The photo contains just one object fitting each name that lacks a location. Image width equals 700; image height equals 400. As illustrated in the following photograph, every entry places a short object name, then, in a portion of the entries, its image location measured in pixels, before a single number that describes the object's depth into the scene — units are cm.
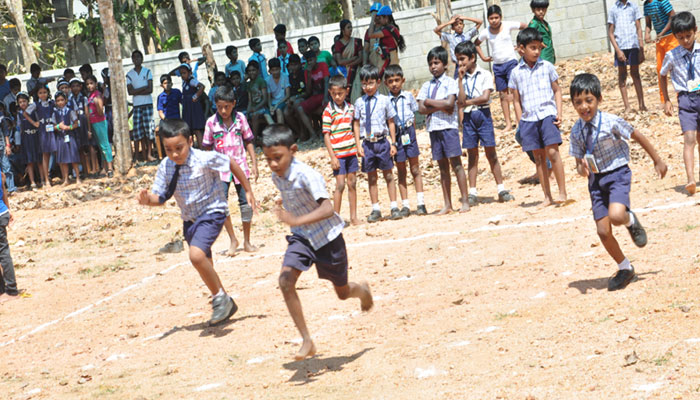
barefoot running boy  591
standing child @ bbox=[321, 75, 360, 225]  1083
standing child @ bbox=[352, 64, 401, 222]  1093
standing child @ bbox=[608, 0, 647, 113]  1349
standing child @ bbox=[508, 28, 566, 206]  1009
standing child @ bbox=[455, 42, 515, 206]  1095
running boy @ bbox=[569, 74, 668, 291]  647
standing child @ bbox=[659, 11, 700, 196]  943
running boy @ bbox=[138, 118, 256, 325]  734
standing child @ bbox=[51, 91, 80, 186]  1753
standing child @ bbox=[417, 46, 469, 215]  1081
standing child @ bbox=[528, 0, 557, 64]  1308
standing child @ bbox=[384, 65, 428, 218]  1105
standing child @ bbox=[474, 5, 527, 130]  1302
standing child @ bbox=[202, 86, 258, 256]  1014
